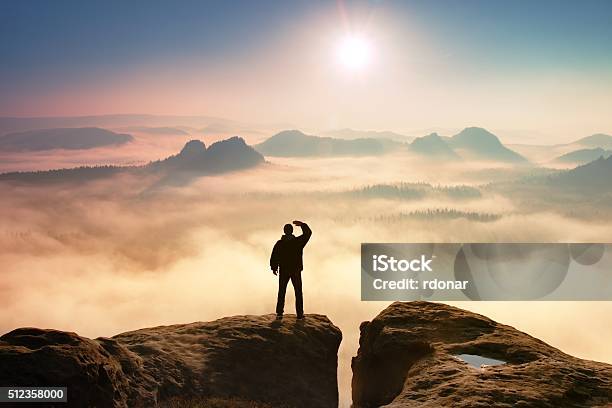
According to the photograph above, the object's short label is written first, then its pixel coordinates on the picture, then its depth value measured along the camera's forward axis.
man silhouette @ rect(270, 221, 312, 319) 21.69
